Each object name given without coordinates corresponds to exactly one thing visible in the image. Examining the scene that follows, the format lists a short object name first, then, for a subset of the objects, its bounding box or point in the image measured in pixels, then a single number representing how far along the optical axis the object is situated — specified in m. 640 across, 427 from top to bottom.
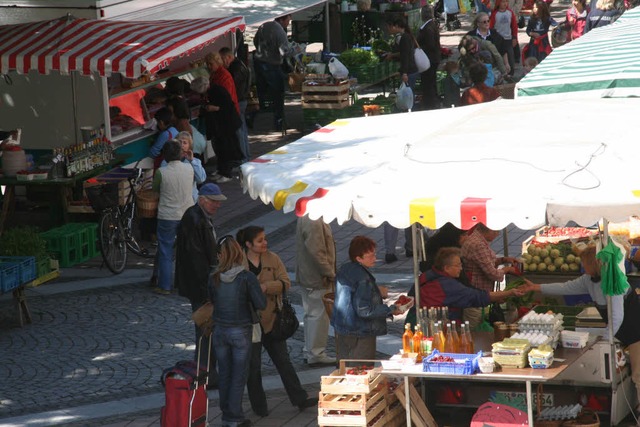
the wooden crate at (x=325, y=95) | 36.26
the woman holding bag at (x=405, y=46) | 37.24
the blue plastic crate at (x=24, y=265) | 21.39
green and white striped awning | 18.75
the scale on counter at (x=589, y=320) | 16.36
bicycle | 25.04
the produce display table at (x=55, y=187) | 25.62
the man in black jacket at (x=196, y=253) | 17.97
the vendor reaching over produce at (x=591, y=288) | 15.83
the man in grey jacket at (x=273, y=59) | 38.62
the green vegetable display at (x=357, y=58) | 39.90
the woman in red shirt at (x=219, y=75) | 32.65
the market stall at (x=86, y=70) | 25.42
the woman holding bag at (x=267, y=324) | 16.88
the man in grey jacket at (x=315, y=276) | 18.42
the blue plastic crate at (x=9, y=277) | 20.84
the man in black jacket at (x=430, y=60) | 38.73
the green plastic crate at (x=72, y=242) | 24.04
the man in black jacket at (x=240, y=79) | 33.79
